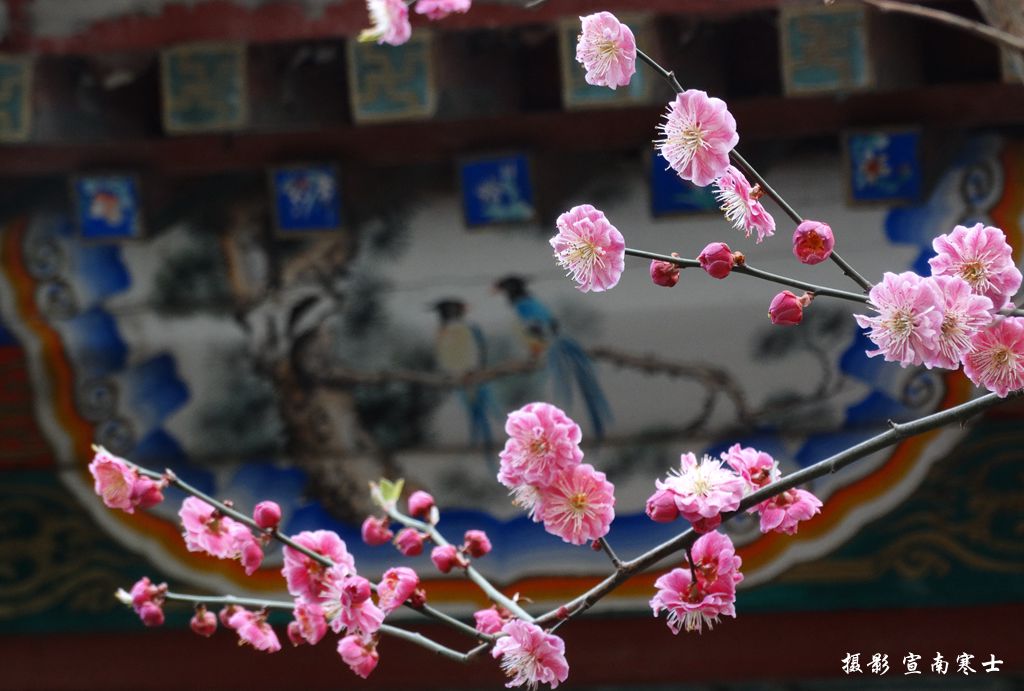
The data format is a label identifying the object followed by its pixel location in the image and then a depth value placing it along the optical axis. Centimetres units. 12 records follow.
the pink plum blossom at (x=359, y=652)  289
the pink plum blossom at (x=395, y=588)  285
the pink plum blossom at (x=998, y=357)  252
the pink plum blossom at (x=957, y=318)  246
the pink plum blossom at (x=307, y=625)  291
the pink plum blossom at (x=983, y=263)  263
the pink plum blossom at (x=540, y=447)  267
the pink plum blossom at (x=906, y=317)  242
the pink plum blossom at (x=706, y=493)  251
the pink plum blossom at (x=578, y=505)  274
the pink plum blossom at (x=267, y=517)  288
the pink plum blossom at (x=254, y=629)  298
